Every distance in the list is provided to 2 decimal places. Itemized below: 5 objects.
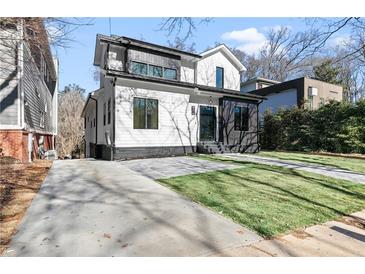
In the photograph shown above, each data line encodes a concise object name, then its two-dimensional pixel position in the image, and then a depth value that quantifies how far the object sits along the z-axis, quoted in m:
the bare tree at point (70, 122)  29.14
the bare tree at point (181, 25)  6.64
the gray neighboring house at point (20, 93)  7.46
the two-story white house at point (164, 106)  12.04
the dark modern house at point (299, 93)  24.22
